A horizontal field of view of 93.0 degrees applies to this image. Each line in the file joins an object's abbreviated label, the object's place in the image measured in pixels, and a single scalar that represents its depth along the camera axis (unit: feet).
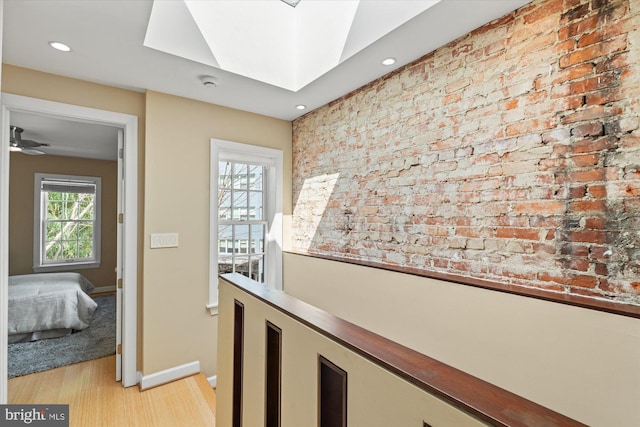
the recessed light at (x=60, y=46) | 6.34
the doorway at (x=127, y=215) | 8.05
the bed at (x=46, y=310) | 11.10
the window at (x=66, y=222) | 16.61
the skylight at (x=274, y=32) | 6.12
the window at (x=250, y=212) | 10.61
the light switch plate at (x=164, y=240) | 8.47
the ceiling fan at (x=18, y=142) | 11.97
